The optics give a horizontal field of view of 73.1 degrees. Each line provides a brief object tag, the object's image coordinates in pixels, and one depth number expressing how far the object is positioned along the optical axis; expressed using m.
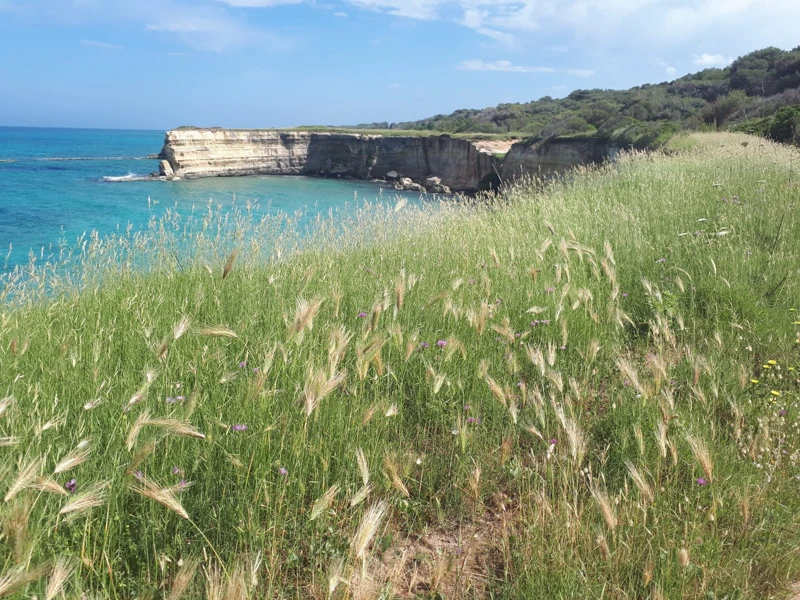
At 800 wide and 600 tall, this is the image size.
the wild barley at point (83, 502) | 1.30
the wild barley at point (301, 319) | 2.22
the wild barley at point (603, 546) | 1.64
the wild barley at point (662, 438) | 1.87
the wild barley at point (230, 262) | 2.81
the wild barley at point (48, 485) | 1.32
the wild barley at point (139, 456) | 1.46
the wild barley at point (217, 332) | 2.04
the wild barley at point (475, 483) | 1.89
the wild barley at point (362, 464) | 1.70
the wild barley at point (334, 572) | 1.26
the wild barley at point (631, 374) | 2.20
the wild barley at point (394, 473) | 1.82
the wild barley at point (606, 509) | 1.64
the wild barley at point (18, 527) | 1.25
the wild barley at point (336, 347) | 2.01
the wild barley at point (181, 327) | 2.06
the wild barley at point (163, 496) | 1.35
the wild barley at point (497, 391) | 2.16
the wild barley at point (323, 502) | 1.59
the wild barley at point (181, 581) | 1.22
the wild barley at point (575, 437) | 1.86
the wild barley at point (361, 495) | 1.68
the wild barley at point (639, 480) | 1.73
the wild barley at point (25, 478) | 1.28
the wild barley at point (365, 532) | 1.36
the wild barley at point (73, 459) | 1.41
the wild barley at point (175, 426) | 1.54
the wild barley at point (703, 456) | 1.73
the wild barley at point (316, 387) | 1.75
